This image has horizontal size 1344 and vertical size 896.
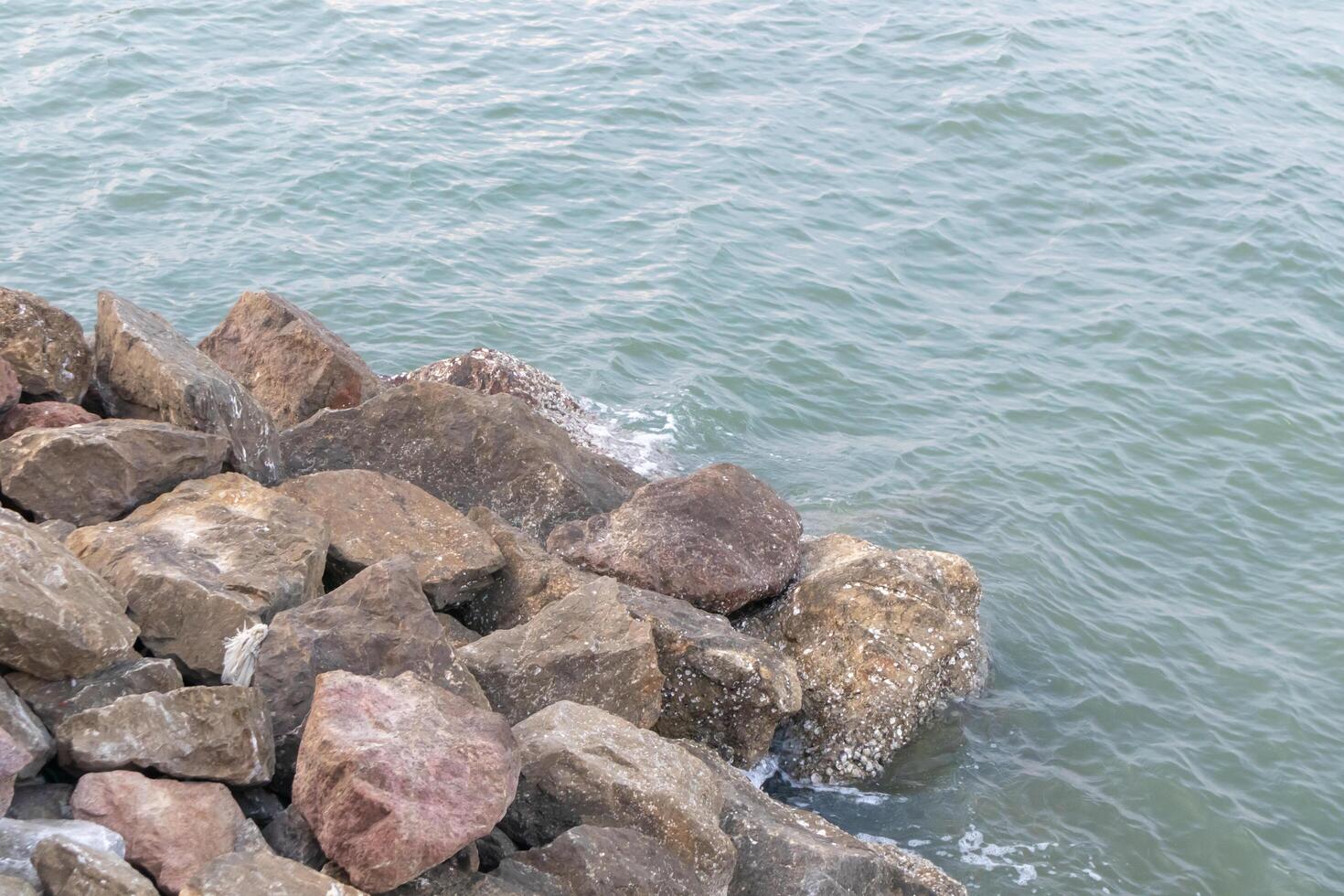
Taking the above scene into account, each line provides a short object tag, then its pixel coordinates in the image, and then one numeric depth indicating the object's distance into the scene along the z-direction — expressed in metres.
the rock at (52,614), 5.85
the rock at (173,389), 9.33
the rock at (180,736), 5.71
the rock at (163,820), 5.40
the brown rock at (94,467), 8.01
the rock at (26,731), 5.56
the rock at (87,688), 5.96
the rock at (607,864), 6.15
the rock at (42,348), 9.36
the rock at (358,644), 6.86
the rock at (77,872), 4.91
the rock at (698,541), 10.02
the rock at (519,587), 9.41
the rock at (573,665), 7.94
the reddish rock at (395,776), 5.56
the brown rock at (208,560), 7.00
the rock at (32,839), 4.97
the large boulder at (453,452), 10.81
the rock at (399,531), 9.03
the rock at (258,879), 5.01
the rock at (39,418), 8.88
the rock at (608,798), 6.69
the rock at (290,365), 11.95
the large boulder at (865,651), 9.88
